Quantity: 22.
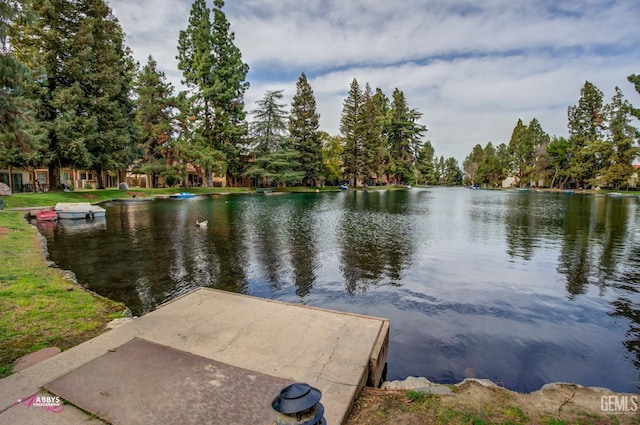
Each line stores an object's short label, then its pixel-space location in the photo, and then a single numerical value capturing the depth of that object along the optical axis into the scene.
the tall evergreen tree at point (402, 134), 81.38
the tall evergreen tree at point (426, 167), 92.12
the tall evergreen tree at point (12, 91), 7.45
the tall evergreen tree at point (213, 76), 48.12
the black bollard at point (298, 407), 2.20
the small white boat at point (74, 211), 21.11
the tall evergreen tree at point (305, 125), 62.97
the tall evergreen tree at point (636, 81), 40.12
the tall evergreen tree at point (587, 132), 63.44
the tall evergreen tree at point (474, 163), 117.14
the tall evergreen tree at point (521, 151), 82.44
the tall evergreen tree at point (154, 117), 43.03
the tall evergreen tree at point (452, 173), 143.12
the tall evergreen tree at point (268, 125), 58.56
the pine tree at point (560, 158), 71.38
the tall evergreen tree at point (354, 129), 70.88
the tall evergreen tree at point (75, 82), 27.42
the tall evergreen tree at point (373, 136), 71.09
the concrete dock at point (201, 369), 3.18
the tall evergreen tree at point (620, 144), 56.62
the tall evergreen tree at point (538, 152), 77.94
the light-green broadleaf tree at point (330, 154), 70.69
